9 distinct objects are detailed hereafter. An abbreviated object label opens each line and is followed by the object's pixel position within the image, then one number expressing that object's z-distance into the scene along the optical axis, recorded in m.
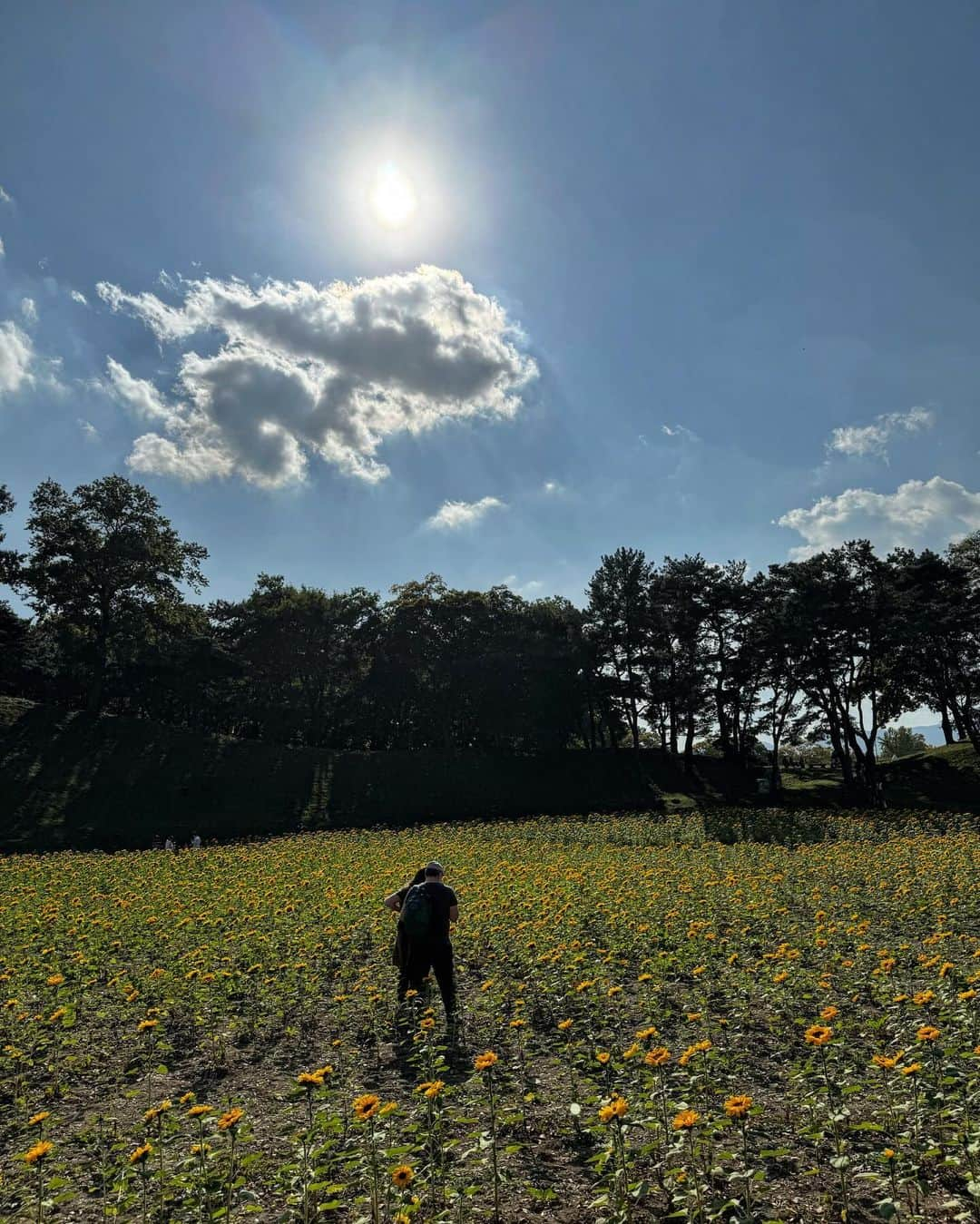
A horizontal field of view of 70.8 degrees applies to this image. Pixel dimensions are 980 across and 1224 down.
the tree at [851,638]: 32.97
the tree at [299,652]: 52.00
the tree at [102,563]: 38.12
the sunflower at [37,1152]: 3.21
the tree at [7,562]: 37.16
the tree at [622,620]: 45.03
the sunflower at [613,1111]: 3.33
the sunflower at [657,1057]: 3.79
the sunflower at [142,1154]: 3.36
